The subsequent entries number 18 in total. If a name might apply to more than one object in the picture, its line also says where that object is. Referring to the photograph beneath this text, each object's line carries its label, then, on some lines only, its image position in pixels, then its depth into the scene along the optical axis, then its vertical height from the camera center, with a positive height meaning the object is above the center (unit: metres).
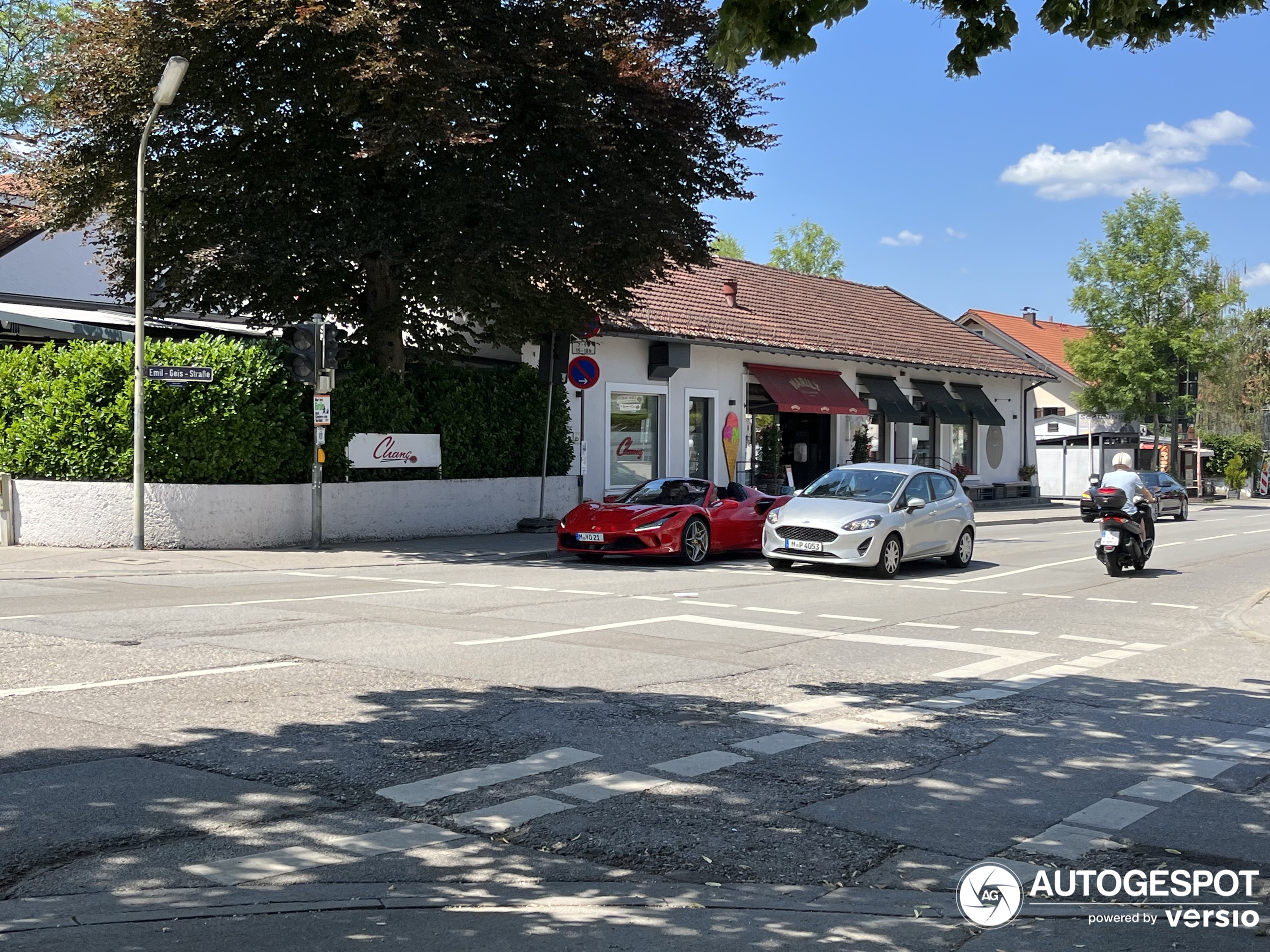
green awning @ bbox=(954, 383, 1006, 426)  42.22 +2.55
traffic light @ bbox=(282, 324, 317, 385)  19.28 +1.84
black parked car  35.81 -0.42
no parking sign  23.16 +1.97
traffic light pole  19.28 +0.30
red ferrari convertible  18.67 -0.73
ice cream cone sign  32.34 +0.94
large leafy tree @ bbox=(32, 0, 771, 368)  17.75 +5.10
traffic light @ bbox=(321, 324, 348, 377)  19.38 +1.98
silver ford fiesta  17.20 -0.62
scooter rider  18.11 -0.07
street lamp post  18.23 +1.24
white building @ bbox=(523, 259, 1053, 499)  29.38 +2.69
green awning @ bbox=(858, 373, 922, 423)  37.59 +2.42
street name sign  18.42 +1.46
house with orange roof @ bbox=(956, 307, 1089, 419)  64.94 +7.26
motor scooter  17.95 -0.80
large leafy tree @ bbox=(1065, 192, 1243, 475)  50.12 +7.18
